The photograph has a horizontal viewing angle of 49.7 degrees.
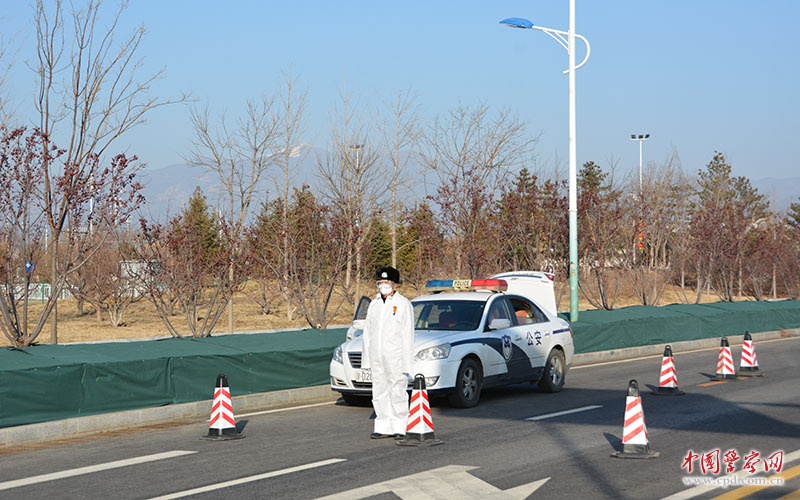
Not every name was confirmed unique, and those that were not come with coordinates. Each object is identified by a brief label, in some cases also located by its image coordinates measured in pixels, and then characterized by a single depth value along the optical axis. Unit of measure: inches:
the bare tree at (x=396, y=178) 1264.8
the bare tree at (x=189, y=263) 834.8
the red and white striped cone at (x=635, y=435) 354.6
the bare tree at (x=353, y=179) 1194.0
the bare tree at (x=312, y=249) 876.6
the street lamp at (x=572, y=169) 885.8
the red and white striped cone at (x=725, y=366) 652.7
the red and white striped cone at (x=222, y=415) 414.0
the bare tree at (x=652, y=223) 1397.6
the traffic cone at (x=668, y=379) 556.7
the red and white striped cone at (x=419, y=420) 392.2
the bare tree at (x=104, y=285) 1470.2
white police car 504.4
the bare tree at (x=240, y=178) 1176.8
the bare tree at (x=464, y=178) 1140.5
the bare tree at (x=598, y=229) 1287.4
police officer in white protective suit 407.5
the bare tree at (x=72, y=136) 613.6
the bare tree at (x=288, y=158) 1263.5
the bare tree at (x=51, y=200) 603.5
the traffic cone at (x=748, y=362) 673.8
